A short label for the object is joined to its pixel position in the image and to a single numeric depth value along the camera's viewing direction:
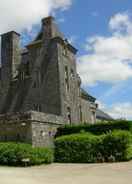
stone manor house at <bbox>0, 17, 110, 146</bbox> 19.30
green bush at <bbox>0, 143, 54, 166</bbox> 11.76
